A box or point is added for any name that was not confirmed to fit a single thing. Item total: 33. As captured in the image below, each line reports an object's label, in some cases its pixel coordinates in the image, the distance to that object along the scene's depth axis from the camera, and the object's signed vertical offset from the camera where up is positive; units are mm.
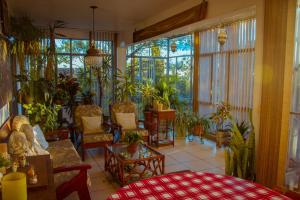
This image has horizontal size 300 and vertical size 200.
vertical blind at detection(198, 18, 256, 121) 4816 +307
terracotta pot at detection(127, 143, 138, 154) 3566 -929
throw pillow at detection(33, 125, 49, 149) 3554 -804
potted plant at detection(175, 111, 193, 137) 5805 -904
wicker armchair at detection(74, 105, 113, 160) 4531 -962
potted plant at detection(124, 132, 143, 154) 3535 -818
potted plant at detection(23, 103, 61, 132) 4395 -603
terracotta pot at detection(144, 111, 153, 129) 5588 -813
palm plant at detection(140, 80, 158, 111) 5699 -260
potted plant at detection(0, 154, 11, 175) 1695 -568
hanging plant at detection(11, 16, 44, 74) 4582 +847
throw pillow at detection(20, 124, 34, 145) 3092 -626
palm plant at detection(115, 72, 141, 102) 5930 -142
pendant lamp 4816 +471
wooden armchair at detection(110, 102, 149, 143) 5016 -757
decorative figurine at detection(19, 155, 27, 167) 2069 -660
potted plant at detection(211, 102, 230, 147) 5116 -741
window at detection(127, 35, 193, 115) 6898 +658
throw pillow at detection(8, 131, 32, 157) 2748 -706
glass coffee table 3404 -1109
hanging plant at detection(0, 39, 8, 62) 3348 +419
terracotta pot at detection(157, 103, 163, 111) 5414 -503
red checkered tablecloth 1705 -758
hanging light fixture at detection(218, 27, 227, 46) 3885 +713
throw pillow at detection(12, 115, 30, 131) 3196 -537
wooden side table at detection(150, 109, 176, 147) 5367 -794
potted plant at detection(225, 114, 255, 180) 3166 -922
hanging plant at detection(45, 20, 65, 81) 5520 +547
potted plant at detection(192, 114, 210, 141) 5711 -951
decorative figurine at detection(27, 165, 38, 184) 1806 -688
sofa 2729 -955
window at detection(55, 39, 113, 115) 6895 +601
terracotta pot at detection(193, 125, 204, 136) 5733 -1072
